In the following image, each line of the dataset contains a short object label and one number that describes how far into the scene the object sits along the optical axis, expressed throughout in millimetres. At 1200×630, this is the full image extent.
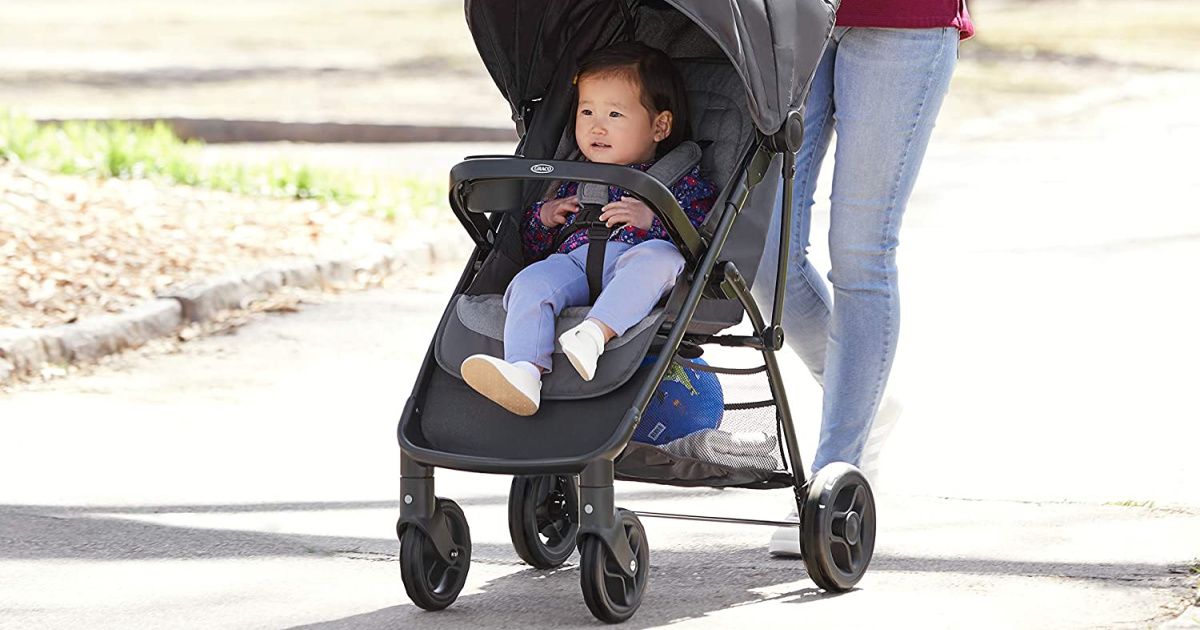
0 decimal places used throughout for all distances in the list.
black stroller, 7230
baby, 7258
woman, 8227
